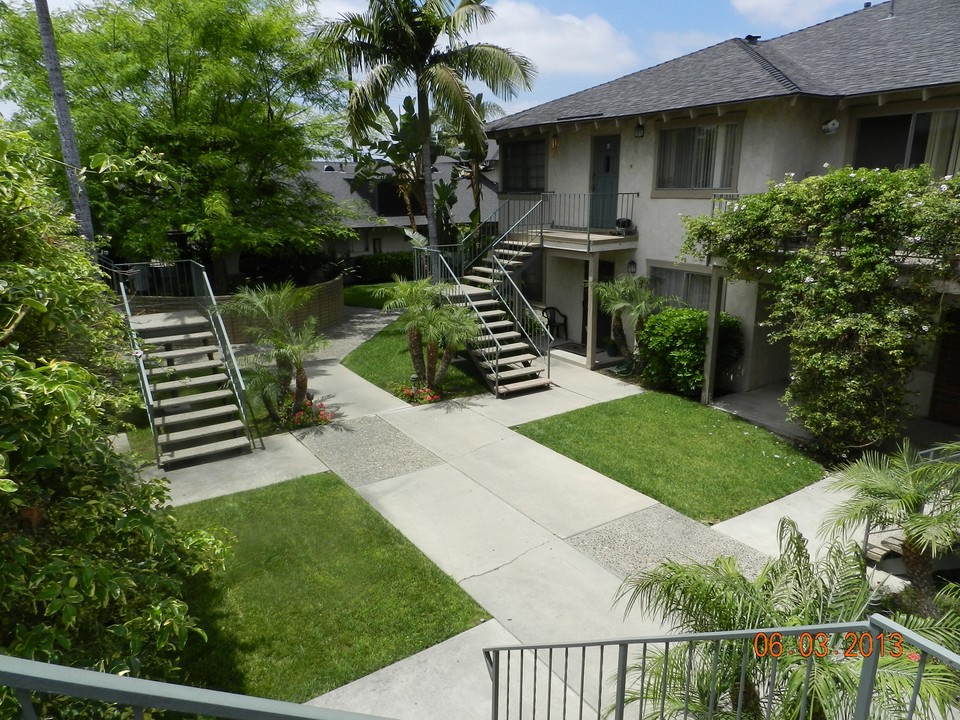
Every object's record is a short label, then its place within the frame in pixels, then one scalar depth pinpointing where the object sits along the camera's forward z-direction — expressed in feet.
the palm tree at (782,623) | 11.90
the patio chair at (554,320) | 57.88
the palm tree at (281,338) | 36.76
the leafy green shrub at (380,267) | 94.58
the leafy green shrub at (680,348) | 40.68
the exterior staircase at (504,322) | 43.99
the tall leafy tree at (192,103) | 47.44
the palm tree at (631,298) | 44.39
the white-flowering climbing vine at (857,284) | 28.78
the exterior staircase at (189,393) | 33.71
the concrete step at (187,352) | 36.91
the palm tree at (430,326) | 40.65
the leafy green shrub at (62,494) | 8.64
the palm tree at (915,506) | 17.67
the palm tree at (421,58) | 49.88
